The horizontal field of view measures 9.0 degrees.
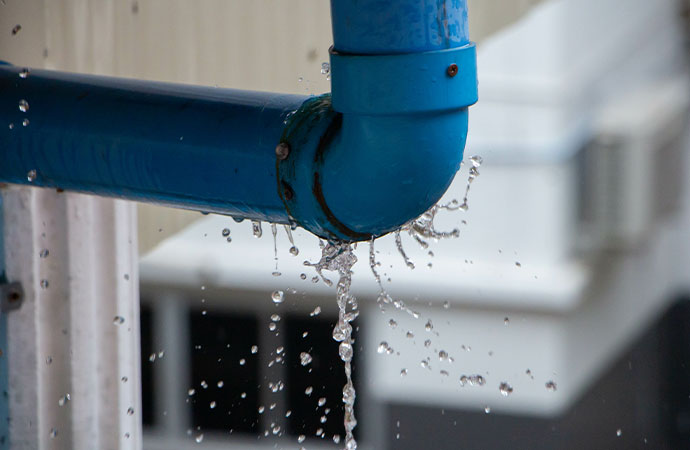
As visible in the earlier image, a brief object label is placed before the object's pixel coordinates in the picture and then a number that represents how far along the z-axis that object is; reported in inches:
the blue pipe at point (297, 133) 132.7
